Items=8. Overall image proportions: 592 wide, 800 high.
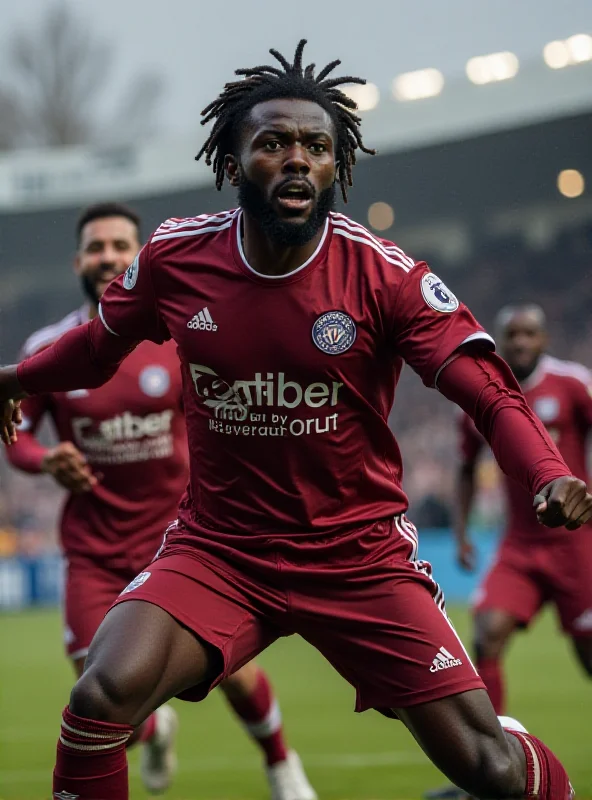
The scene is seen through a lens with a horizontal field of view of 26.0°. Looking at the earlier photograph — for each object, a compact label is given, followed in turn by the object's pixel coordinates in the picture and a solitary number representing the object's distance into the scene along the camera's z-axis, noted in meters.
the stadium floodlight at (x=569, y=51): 28.47
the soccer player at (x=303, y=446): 3.87
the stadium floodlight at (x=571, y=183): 29.38
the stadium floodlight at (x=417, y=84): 30.20
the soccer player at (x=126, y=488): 6.25
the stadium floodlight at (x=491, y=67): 29.17
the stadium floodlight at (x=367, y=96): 30.83
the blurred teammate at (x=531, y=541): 7.23
